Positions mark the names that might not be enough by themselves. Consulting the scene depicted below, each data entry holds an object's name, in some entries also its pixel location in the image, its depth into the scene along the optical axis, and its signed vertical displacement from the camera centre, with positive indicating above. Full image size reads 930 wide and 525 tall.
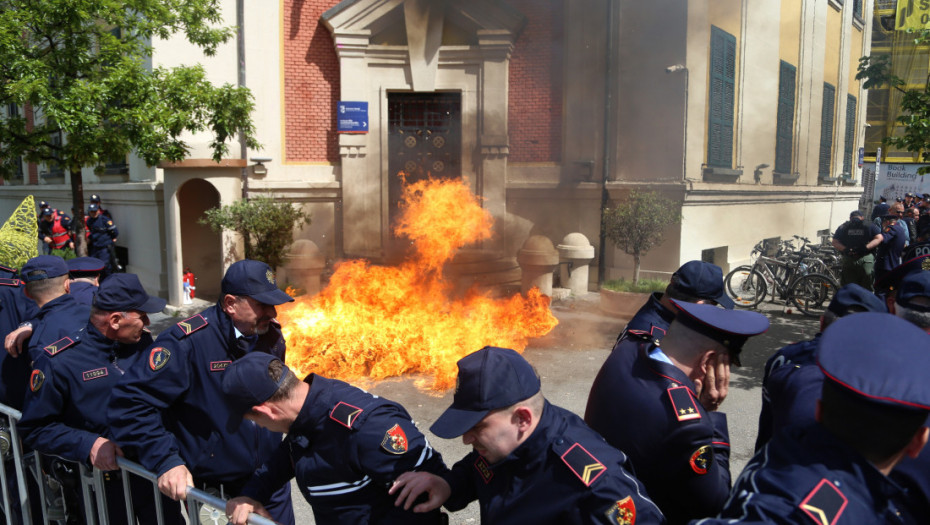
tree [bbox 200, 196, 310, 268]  11.38 -0.59
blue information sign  13.18 +1.60
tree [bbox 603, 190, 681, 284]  11.00 -0.54
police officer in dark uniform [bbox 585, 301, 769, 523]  2.02 -0.75
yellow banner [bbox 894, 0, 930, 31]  11.50 +3.57
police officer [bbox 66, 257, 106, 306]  4.39 -0.62
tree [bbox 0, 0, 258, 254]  7.27 +1.31
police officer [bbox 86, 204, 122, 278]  12.35 -0.83
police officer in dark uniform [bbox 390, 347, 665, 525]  1.76 -0.78
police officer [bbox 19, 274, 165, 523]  2.94 -0.94
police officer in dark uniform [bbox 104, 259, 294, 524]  2.73 -0.97
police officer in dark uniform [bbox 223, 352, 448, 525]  2.13 -0.86
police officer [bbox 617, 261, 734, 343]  3.30 -0.55
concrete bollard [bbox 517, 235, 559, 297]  11.15 -1.26
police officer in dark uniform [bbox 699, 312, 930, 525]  1.32 -0.56
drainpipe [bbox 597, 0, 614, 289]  12.65 +0.72
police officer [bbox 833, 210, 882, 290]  9.34 -0.86
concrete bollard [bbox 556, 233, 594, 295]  11.92 -1.28
